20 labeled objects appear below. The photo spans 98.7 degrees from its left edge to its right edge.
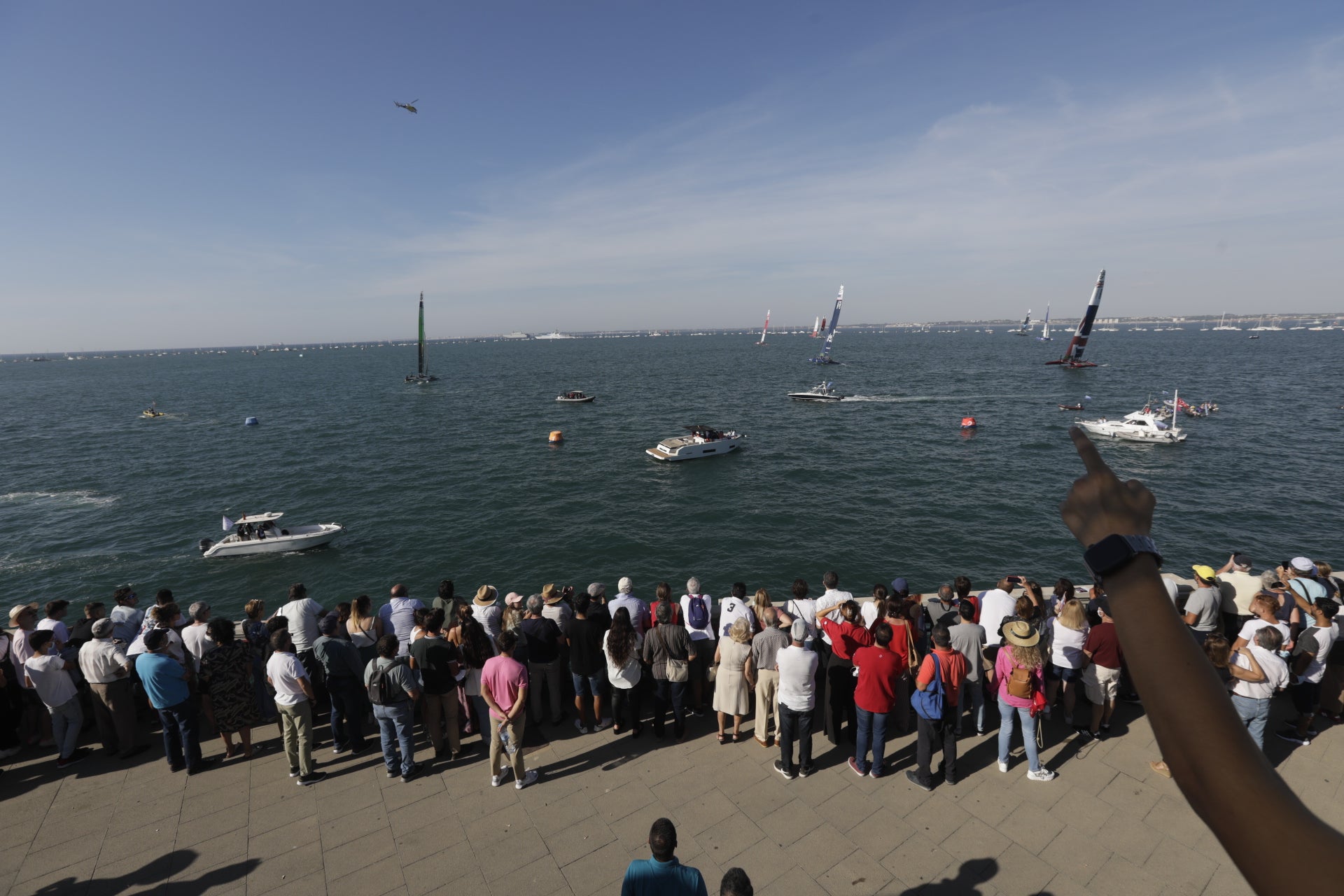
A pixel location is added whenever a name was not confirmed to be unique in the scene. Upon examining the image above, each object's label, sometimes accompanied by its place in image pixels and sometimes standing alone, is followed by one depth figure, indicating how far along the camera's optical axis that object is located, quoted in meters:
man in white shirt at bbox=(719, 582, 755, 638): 8.03
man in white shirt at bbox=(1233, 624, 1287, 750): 6.48
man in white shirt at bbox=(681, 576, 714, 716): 8.16
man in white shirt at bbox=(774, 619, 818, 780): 6.62
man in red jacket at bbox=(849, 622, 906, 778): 6.58
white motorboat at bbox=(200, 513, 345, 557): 25.70
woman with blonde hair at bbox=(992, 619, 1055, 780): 6.57
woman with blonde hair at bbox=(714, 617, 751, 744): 7.28
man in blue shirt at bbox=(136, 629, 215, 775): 6.77
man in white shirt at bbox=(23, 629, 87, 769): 7.05
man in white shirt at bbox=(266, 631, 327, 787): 6.81
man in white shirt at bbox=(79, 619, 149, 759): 7.20
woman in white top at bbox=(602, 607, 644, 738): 7.37
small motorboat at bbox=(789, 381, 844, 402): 67.06
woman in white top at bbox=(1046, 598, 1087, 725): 7.34
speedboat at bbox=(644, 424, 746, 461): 39.91
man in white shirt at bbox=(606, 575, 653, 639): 8.67
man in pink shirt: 6.70
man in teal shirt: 4.18
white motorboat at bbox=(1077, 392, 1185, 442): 42.31
